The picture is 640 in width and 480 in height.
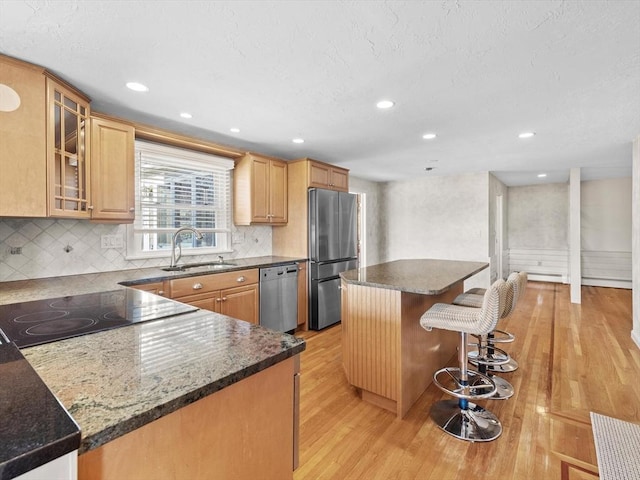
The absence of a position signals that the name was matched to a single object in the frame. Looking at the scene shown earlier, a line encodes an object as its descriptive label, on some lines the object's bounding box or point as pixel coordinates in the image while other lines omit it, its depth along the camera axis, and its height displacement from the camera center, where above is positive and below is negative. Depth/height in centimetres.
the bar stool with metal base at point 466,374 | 184 -92
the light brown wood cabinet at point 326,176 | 395 +87
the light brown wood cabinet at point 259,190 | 367 +62
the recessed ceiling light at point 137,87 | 208 +106
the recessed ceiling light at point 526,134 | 321 +110
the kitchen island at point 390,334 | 208 -68
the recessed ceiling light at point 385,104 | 239 +107
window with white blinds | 304 +45
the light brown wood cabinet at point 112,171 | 238 +57
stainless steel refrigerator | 386 -13
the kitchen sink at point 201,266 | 298 -26
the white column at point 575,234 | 501 +7
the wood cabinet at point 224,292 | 265 -48
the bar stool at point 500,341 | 232 -92
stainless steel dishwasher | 338 -64
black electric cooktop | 109 -32
